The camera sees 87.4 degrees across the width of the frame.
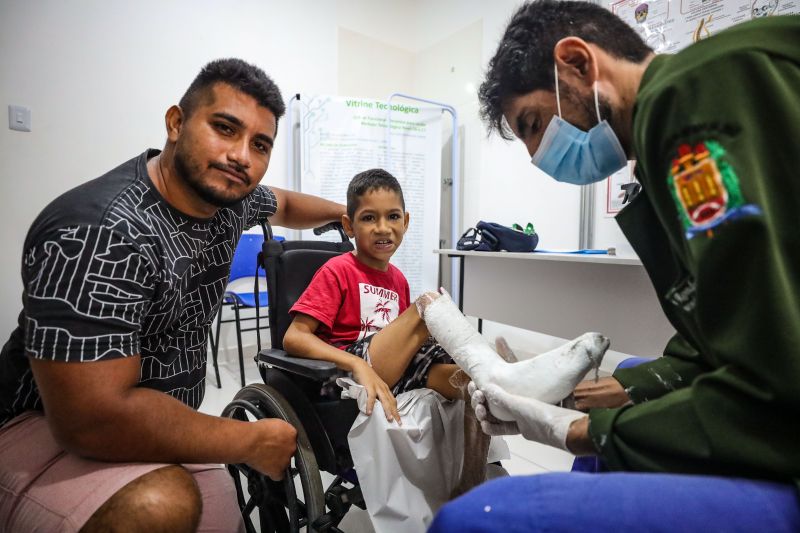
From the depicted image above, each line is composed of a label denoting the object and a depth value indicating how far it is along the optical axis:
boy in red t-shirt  1.06
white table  1.77
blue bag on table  2.20
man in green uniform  0.40
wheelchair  0.88
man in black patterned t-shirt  0.70
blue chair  2.43
